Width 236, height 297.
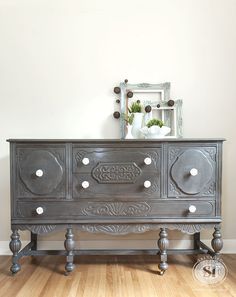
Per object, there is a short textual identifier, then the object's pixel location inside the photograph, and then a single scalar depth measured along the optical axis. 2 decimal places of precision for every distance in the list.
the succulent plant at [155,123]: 2.16
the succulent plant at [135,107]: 2.32
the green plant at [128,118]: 2.31
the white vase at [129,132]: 2.27
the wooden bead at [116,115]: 2.42
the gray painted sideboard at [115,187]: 1.97
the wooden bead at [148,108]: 2.36
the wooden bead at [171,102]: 2.38
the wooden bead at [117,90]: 2.41
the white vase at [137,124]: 2.30
